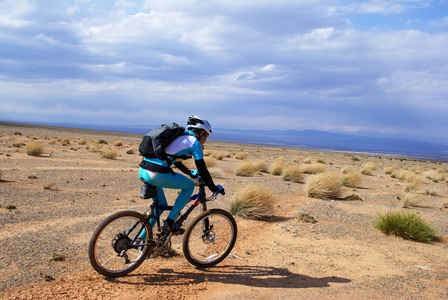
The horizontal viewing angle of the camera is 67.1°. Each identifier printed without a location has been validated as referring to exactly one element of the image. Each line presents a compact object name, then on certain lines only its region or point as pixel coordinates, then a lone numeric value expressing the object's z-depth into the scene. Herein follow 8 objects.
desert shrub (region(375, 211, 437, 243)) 7.24
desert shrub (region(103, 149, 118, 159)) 20.53
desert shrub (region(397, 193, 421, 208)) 11.49
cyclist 4.16
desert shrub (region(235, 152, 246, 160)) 30.43
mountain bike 4.17
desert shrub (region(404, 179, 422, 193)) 15.44
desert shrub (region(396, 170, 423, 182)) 19.63
